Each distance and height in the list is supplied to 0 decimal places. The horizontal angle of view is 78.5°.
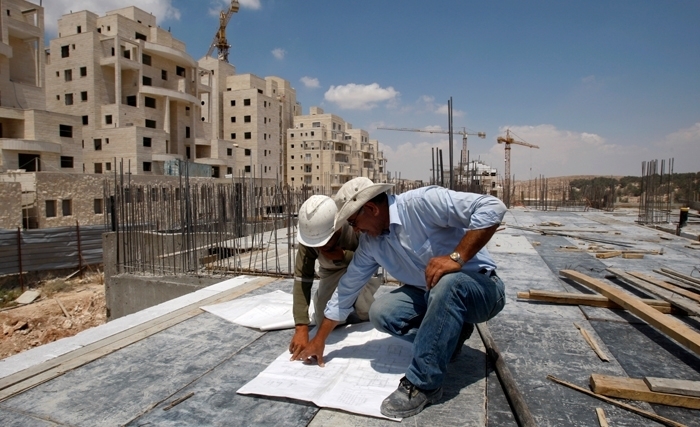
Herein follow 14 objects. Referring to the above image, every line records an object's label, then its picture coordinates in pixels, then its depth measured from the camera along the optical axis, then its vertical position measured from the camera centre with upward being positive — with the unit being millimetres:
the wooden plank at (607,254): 5957 -837
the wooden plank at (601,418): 1757 -933
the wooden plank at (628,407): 1751 -926
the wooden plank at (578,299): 3232 -836
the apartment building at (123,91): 26188 +7035
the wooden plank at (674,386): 1894 -860
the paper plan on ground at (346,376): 1987 -926
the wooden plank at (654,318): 2340 -776
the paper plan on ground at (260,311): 3033 -886
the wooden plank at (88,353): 2174 -920
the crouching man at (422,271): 1881 -371
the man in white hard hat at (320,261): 2404 -399
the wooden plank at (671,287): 3385 -790
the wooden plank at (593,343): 2413 -900
